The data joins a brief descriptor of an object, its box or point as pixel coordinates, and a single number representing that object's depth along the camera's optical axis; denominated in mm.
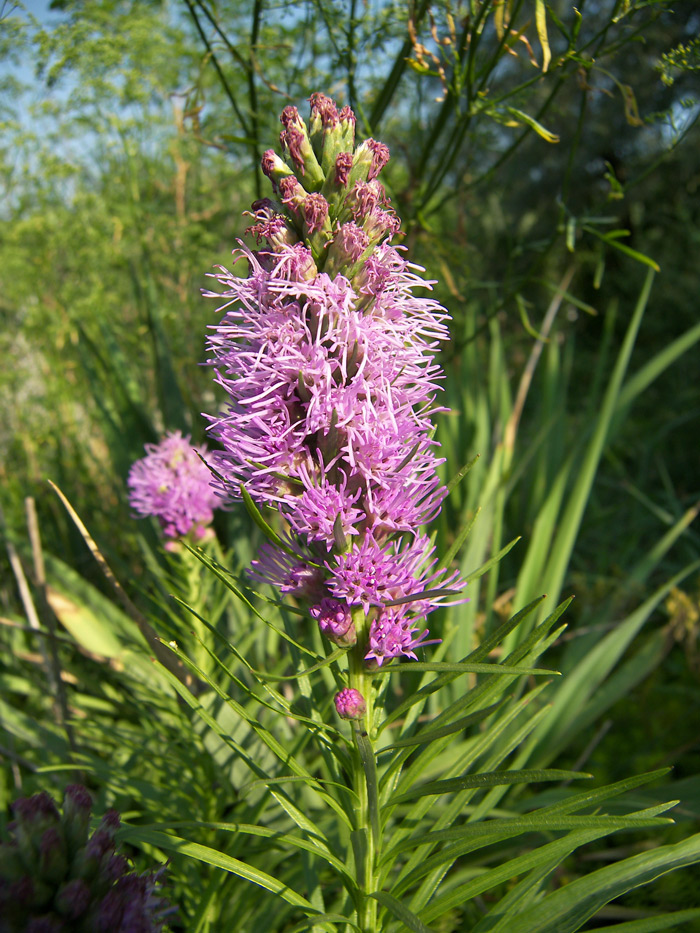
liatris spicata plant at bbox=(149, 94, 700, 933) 242
